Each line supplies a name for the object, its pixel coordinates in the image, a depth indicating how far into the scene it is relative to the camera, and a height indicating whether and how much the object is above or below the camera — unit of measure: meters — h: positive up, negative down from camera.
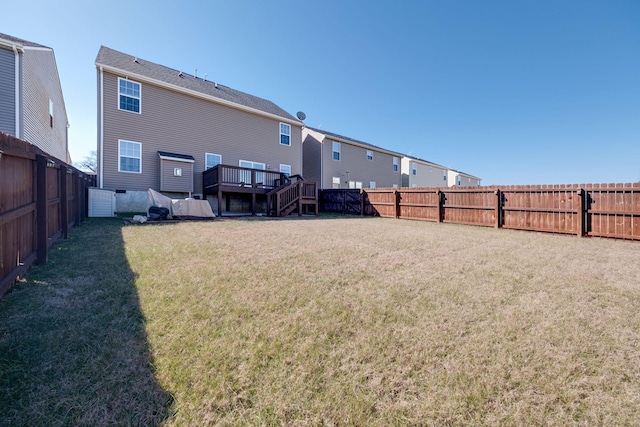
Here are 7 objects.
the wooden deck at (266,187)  12.02 +1.16
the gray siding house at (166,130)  11.09 +4.09
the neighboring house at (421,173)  27.94 +4.41
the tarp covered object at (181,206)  9.21 +0.13
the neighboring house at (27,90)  8.30 +4.37
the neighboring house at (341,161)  20.22 +4.18
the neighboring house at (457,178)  35.41 +4.68
